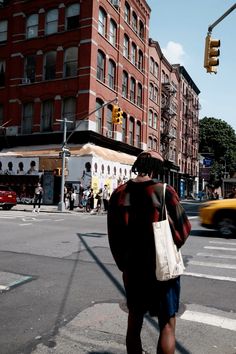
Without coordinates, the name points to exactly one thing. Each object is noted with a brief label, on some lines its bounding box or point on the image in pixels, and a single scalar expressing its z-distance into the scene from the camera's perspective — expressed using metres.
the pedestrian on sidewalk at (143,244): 2.85
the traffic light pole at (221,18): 9.82
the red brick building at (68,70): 30.33
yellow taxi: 11.78
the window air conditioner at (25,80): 33.43
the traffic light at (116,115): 21.39
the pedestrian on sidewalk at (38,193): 24.83
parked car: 24.46
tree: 77.00
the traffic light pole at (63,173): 24.50
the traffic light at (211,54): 11.39
